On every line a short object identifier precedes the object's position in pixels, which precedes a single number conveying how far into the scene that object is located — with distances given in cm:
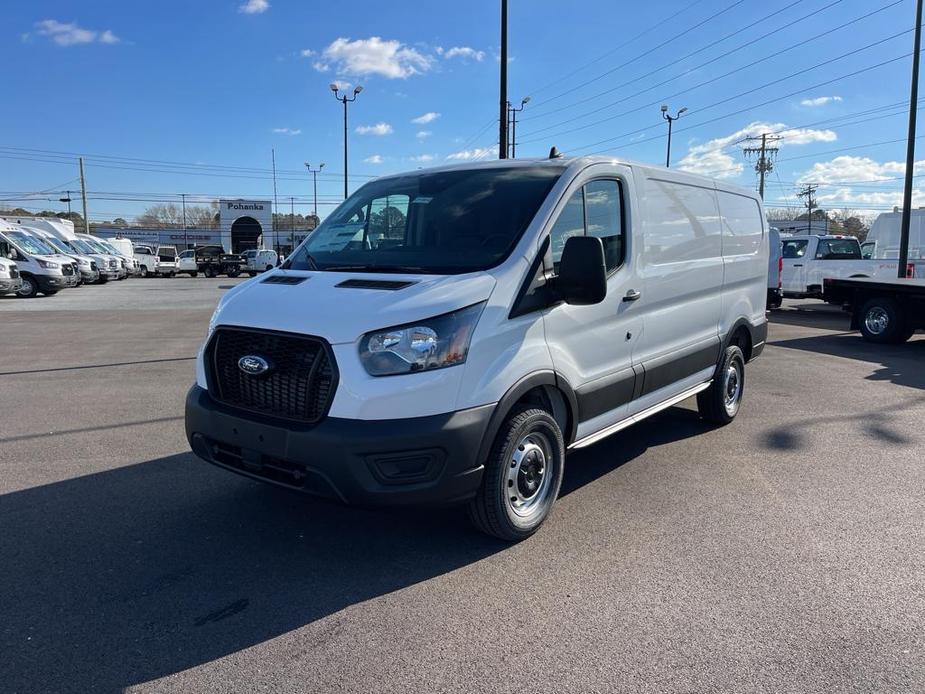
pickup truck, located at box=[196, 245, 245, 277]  4216
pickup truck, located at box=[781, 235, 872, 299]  1730
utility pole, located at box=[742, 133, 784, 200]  6384
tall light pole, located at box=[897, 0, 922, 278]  1672
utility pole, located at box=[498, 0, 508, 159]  1238
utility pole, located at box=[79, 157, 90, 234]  6244
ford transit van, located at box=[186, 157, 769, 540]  321
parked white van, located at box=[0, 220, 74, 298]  2161
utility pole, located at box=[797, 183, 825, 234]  8981
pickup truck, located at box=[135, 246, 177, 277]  4072
